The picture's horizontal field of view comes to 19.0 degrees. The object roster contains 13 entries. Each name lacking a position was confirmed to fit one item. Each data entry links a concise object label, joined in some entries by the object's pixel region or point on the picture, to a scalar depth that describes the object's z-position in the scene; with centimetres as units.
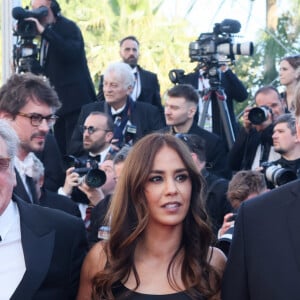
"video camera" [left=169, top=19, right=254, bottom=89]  861
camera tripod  853
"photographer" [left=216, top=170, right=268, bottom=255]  598
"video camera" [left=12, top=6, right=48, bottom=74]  831
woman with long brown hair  365
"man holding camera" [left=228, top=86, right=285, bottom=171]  748
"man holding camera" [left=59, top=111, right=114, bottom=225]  662
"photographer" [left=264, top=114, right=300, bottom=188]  663
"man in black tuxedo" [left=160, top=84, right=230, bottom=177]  773
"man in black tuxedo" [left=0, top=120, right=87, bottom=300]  352
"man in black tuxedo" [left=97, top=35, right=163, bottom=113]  948
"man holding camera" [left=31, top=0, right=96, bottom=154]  860
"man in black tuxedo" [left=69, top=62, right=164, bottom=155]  821
